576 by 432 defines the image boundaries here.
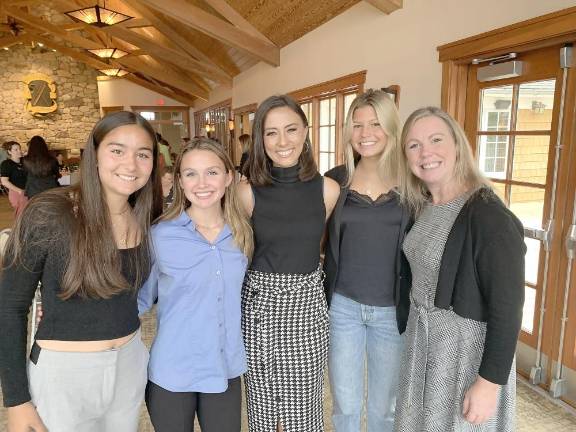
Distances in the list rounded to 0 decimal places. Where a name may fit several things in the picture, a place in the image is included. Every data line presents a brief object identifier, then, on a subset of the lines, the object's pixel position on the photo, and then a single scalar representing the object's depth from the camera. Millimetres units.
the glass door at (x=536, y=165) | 2426
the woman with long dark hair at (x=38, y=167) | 5254
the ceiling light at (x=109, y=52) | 8711
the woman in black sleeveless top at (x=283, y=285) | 1607
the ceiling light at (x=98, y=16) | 6180
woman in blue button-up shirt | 1423
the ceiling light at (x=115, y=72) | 11148
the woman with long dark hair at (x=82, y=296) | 1170
